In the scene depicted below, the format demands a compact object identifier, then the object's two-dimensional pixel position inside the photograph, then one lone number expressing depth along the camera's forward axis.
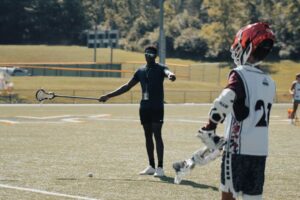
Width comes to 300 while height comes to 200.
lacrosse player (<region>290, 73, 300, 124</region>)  28.64
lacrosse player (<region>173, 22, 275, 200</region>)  6.61
